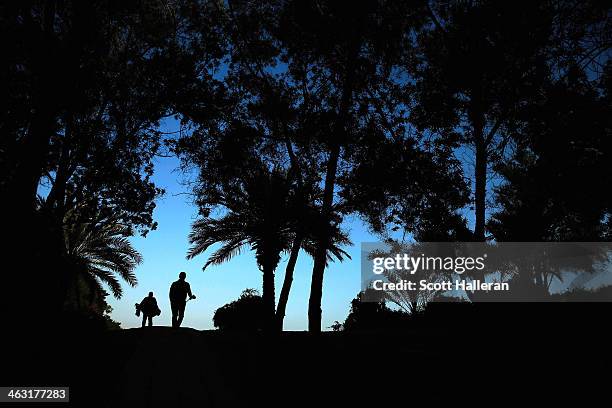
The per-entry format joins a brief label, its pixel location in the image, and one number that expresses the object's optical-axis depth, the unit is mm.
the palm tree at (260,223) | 19328
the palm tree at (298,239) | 16094
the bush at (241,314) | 23422
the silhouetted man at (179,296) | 15617
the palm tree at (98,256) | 23516
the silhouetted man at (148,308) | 18016
